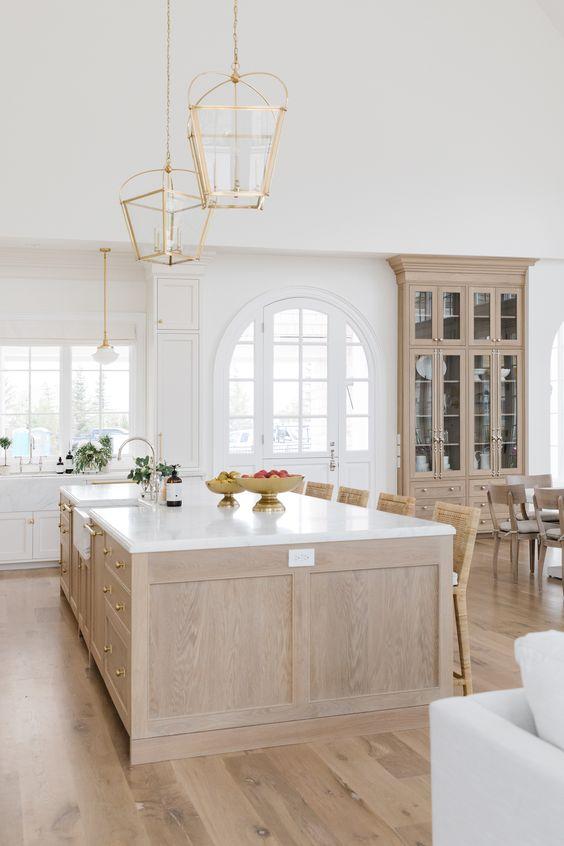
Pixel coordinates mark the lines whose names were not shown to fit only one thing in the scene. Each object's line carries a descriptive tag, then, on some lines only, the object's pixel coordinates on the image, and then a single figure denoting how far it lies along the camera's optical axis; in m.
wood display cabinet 8.70
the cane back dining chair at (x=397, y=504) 4.61
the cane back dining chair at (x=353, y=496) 5.18
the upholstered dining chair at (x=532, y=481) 7.91
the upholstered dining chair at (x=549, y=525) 6.42
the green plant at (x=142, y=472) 5.08
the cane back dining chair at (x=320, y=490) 5.78
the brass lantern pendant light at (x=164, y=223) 4.13
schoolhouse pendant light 8.10
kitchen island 3.36
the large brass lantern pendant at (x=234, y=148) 3.38
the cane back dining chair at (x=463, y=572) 3.90
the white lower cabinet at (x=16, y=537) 7.60
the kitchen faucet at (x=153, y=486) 4.98
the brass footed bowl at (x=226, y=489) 4.65
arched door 8.42
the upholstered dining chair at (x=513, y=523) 7.06
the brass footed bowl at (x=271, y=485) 4.25
